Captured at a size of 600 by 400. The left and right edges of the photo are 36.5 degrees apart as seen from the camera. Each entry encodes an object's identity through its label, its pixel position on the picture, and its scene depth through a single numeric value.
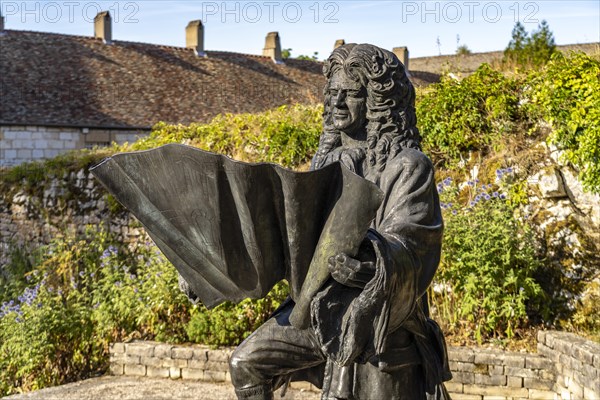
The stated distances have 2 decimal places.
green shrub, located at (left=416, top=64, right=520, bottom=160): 9.83
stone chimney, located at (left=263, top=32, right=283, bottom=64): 31.78
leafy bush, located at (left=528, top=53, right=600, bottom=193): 8.98
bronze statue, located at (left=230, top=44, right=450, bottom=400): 3.19
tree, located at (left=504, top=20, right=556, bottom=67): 22.61
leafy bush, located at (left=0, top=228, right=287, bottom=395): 9.00
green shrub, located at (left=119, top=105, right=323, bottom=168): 10.74
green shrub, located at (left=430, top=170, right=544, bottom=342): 8.32
